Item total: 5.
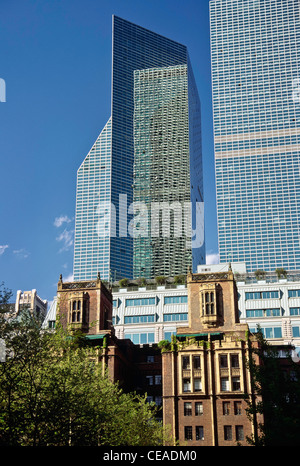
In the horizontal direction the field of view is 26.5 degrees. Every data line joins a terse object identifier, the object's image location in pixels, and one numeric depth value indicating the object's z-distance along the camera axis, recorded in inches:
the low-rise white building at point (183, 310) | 5408.5
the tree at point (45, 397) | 1877.5
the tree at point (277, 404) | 2052.2
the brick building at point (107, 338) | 3727.9
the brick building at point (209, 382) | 3353.8
